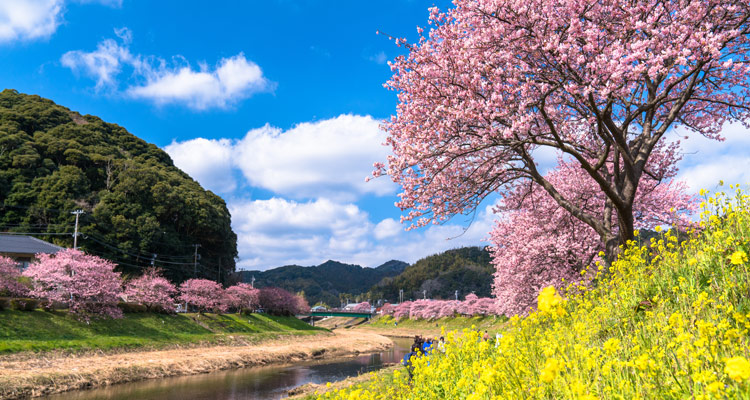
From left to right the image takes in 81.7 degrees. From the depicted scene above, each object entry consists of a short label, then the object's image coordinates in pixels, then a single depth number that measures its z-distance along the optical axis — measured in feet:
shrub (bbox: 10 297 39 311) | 98.37
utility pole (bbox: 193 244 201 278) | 205.48
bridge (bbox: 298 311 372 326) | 374.84
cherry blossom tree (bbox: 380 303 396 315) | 393.95
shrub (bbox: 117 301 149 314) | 128.67
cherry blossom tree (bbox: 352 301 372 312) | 496.88
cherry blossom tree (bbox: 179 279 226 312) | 170.81
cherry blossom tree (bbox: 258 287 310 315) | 226.03
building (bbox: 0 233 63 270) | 151.74
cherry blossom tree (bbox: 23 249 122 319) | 108.52
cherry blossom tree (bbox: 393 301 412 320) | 365.61
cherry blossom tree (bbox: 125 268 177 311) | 139.44
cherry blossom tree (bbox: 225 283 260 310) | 190.49
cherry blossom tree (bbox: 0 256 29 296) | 101.30
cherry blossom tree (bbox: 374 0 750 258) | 32.14
